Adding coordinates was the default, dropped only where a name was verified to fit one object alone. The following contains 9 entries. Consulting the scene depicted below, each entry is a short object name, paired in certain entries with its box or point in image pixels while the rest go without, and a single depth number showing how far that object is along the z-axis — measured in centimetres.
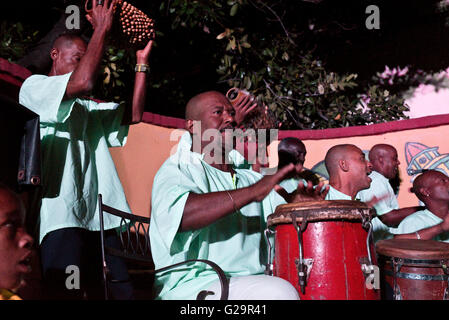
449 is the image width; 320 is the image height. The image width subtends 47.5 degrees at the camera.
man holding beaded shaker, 271
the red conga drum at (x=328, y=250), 251
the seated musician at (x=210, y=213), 228
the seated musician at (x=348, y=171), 402
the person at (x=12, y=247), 181
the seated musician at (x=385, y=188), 466
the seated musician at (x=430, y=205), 427
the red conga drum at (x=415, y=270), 296
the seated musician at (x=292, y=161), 242
